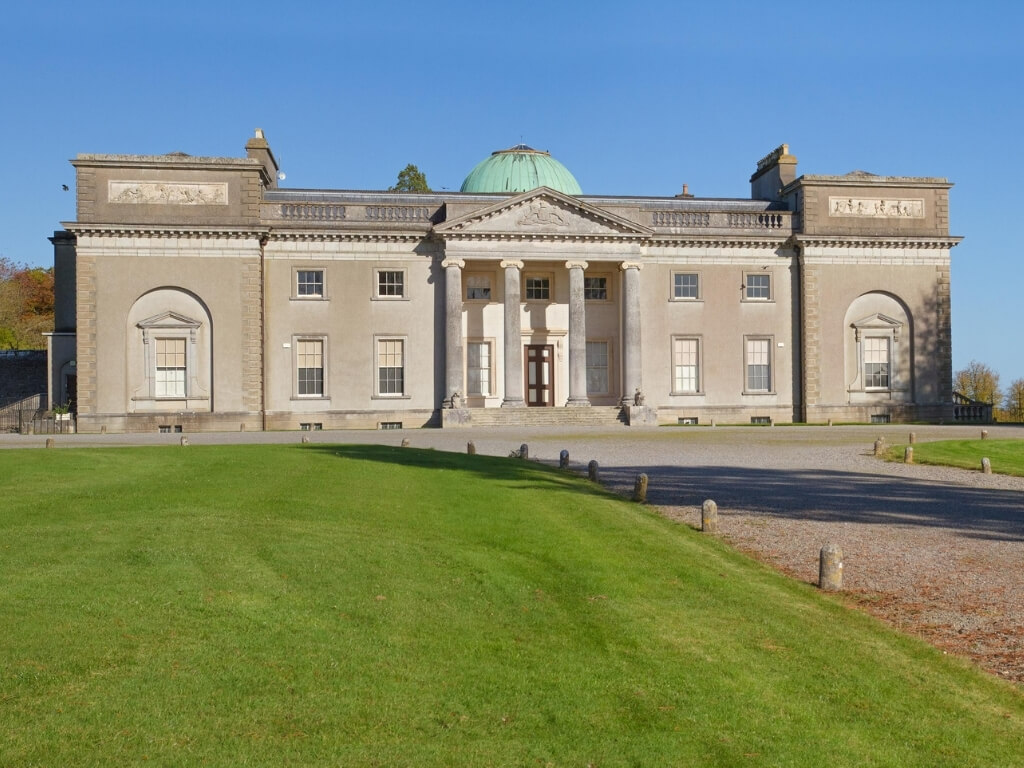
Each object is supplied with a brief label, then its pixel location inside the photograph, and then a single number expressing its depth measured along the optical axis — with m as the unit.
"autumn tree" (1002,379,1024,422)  63.54
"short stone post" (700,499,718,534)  14.41
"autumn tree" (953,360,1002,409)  68.30
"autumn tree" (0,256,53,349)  70.25
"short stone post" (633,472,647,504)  17.44
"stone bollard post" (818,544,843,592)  10.93
